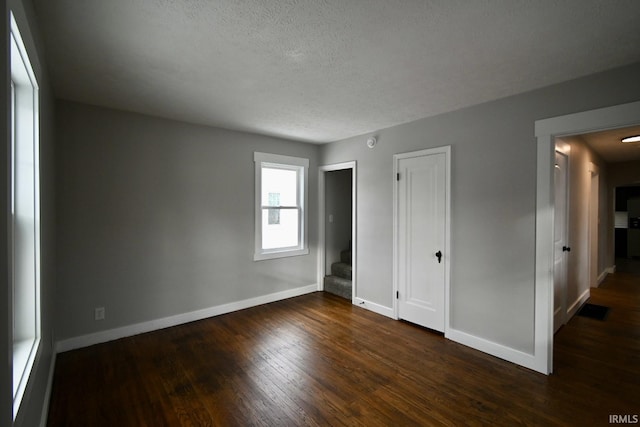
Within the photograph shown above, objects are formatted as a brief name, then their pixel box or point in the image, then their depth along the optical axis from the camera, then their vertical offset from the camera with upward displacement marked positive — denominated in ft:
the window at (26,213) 4.99 -0.02
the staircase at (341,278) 15.21 -3.67
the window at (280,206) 13.98 +0.30
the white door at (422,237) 10.82 -0.98
